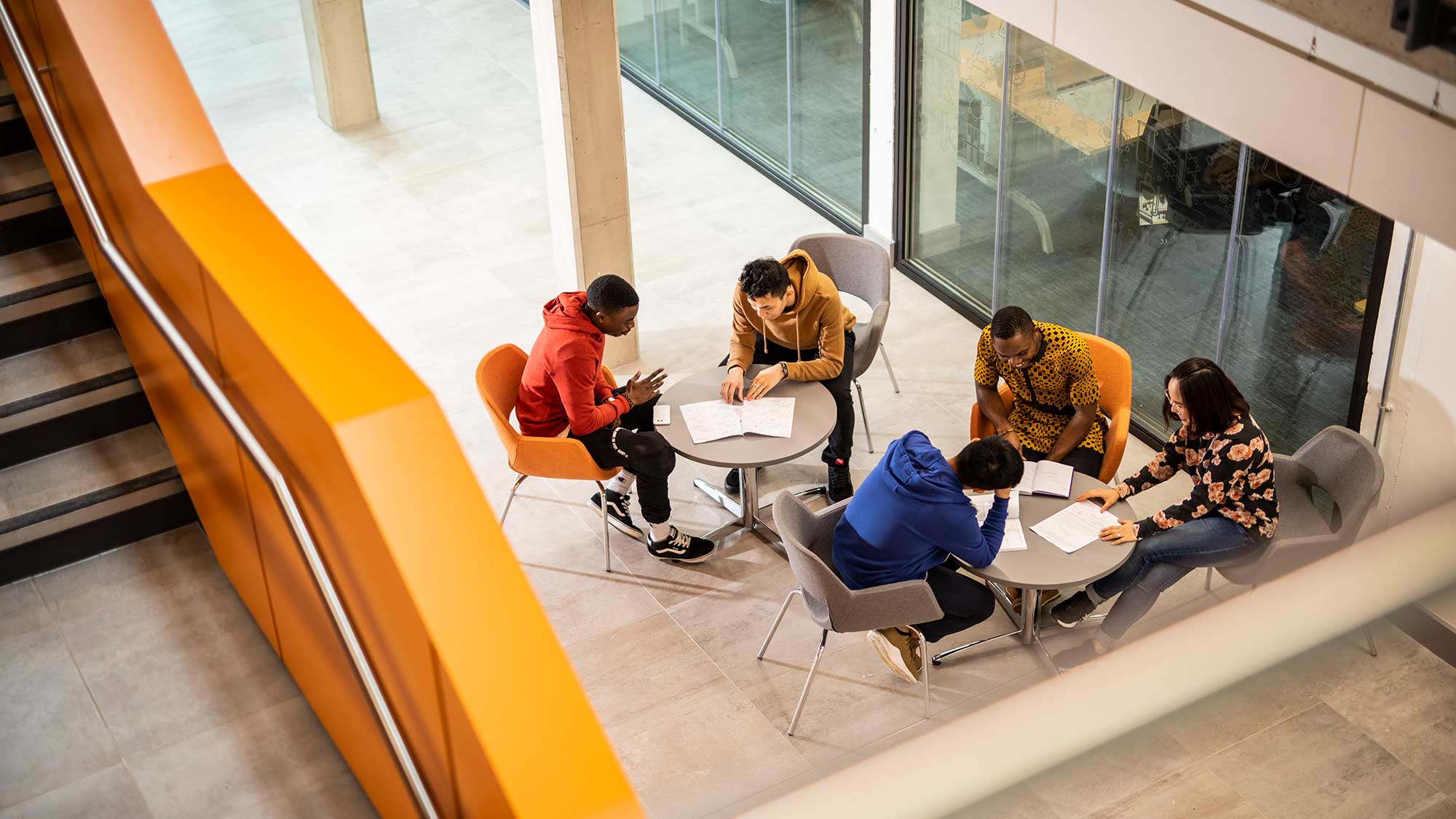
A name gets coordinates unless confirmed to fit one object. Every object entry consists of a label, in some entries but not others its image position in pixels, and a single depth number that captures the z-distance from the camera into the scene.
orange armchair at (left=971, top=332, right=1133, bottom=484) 5.67
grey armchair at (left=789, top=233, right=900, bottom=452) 6.54
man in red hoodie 5.48
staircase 3.83
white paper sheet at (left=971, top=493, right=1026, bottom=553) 4.98
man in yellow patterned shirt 5.48
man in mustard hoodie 5.79
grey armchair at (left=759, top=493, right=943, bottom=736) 4.81
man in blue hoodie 4.68
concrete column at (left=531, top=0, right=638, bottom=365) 6.79
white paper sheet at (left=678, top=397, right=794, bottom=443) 5.73
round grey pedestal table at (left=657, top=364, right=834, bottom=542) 5.60
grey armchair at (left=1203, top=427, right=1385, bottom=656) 5.00
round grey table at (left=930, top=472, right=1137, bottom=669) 4.83
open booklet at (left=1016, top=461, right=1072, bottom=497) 5.25
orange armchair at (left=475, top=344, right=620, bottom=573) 5.74
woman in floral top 4.88
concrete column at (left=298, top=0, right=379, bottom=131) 10.62
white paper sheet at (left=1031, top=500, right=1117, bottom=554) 5.00
